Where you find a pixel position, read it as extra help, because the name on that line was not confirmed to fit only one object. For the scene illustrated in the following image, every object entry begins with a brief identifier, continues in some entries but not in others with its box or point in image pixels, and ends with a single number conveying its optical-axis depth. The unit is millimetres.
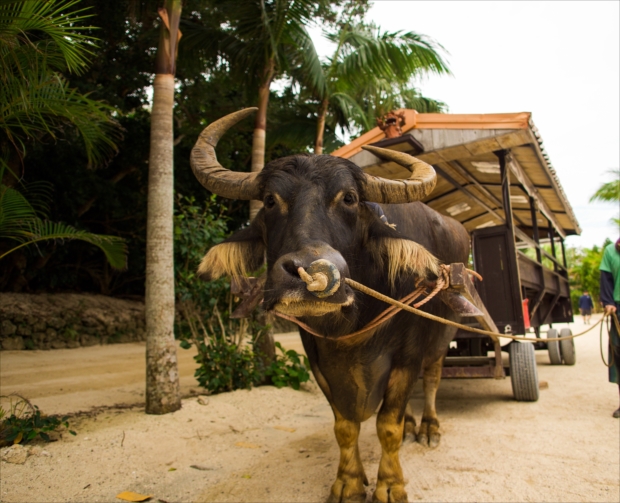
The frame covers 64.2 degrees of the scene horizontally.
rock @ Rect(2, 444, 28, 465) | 3172
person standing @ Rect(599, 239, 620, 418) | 4562
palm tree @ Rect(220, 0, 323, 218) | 6453
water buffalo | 2119
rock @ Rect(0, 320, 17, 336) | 8688
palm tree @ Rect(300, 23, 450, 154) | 7891
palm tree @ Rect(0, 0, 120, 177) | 3014
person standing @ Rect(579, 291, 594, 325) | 20953
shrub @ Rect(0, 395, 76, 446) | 3379
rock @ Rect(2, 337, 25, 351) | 8680
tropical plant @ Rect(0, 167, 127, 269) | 3750
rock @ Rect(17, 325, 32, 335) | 9020
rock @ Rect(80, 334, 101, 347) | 10141
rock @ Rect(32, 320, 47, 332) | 9273
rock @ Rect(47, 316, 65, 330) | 9582
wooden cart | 4863
